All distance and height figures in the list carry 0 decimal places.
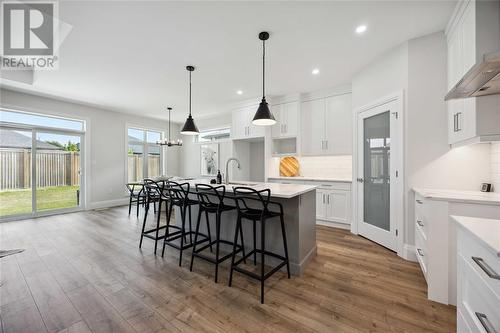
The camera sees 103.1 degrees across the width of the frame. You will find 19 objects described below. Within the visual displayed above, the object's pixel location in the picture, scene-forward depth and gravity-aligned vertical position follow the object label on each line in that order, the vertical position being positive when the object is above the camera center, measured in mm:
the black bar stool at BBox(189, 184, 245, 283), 2236 -516
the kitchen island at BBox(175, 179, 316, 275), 2283 -758
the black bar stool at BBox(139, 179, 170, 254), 2865 -549
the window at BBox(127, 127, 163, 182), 6520 +387
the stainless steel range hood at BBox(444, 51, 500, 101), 1158 +602
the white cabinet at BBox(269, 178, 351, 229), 3822 -749
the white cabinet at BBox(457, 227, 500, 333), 823 -582
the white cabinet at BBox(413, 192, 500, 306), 1707 -713
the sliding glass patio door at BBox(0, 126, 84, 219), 4348 -141
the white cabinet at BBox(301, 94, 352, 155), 4031 +849
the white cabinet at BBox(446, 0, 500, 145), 1785 +1072
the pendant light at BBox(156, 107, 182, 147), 5426 +627
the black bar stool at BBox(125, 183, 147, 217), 6261 -746
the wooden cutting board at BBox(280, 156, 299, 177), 4797 -13
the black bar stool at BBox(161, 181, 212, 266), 2646 -477
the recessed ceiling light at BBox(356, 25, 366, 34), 2379 +1670
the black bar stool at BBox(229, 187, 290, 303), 1936 -524
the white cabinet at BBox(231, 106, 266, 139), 4969 +1050
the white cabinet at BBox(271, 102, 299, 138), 4543 +1078
